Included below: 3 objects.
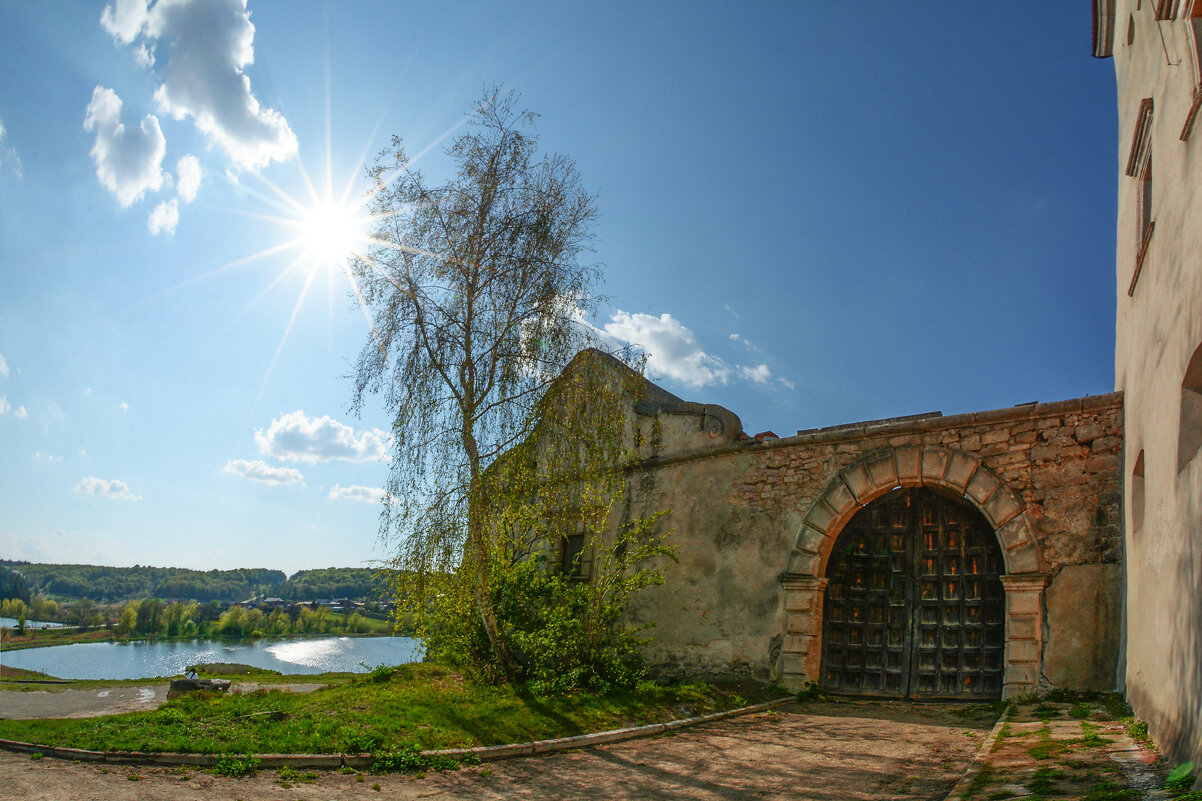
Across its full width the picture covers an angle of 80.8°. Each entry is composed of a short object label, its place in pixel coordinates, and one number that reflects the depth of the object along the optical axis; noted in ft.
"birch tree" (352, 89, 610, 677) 28.99
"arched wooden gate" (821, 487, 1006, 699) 27.99
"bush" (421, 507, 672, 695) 29.71
